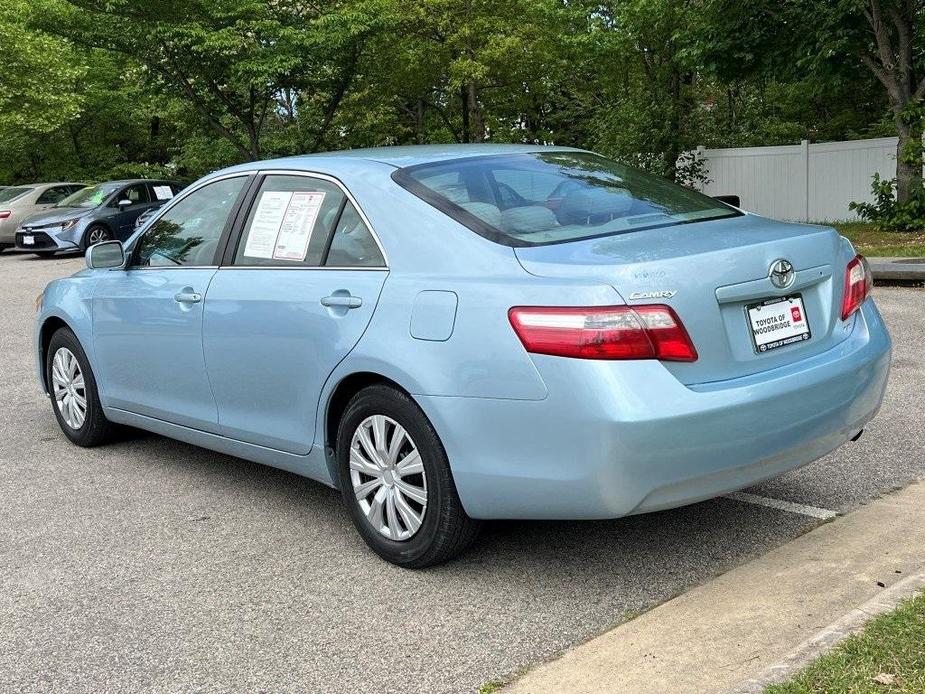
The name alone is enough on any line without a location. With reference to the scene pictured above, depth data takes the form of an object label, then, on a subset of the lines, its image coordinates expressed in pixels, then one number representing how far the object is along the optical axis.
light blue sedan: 3.54
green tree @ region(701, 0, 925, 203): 17.91
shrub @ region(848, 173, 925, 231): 17.56
